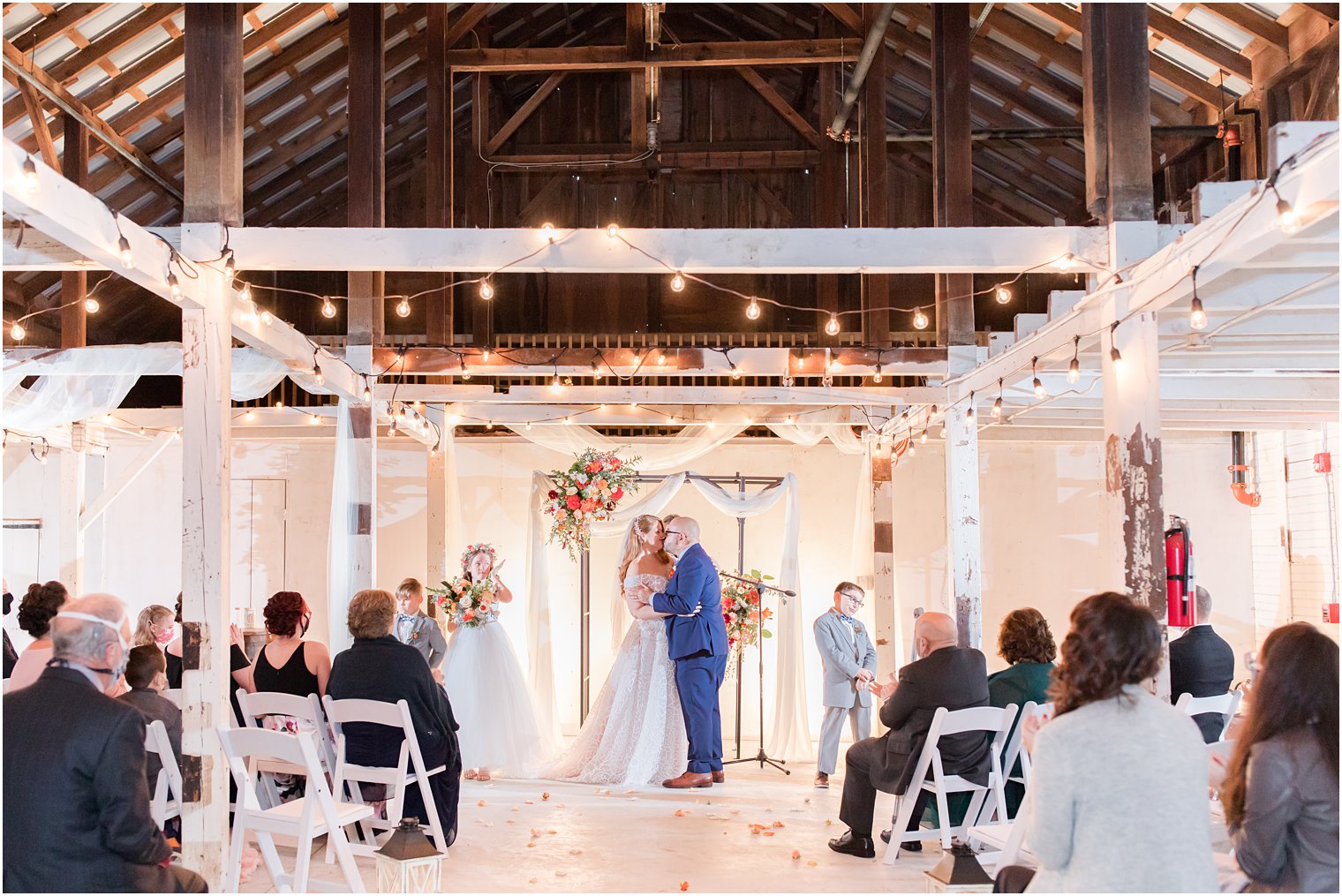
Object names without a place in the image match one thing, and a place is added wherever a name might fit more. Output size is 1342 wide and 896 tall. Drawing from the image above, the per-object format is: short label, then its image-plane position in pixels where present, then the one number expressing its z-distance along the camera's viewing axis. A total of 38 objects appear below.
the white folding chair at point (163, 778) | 5.16
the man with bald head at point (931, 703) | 6.02
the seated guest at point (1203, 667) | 5.94
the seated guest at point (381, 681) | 5.89
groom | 8.58
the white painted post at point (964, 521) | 8.43
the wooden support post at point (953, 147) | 8.81
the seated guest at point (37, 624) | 5.17
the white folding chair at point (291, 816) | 4.77
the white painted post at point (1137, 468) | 5.30
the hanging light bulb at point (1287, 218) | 3.84
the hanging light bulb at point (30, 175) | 3.83
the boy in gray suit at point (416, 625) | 8.68
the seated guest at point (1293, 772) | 2.95
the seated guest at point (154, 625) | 6.70
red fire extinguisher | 5.34
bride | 8.58
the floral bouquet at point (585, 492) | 10.02
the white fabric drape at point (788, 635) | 10.30
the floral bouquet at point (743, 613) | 9.98
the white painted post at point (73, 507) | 11.45
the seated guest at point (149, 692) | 5.28
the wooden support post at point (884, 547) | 11.12
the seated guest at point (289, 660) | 6.19
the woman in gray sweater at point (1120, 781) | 2.68
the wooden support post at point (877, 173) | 10.67
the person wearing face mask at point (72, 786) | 3.17
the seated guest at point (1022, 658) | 6.14
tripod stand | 9.73
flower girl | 8.91
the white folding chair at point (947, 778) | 5.77
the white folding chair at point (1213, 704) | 5.48
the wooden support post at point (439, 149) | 10.04
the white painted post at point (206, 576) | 5.14
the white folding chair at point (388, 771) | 5.62
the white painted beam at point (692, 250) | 5.93
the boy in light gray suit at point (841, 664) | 8.74
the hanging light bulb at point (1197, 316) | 4.54
